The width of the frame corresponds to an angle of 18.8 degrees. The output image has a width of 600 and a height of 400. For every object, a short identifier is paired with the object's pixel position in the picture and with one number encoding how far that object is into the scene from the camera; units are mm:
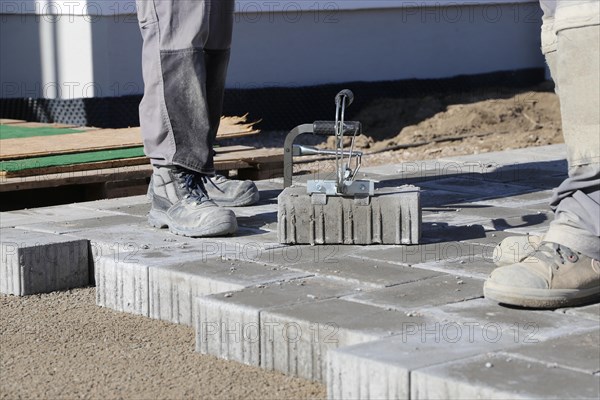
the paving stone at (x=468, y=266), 5894
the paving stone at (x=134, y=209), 8006
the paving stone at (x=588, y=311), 5082
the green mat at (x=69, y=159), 9123
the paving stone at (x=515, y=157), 10297
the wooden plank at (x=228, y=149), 10449
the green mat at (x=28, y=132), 11216
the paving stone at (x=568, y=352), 4344
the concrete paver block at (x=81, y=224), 7369
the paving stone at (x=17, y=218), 7691
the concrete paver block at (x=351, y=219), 6592
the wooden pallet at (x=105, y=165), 9010
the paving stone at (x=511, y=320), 4777
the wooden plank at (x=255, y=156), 9904
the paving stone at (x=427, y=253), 6242
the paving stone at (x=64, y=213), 7897
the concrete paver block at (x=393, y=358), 4324
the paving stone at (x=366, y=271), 5773
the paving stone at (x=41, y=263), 6726
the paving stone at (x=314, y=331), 4894
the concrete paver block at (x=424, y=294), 5321
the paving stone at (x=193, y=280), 5808
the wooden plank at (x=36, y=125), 11884
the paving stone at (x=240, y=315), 5226
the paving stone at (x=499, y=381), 4028
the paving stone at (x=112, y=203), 8337
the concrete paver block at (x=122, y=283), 6200
